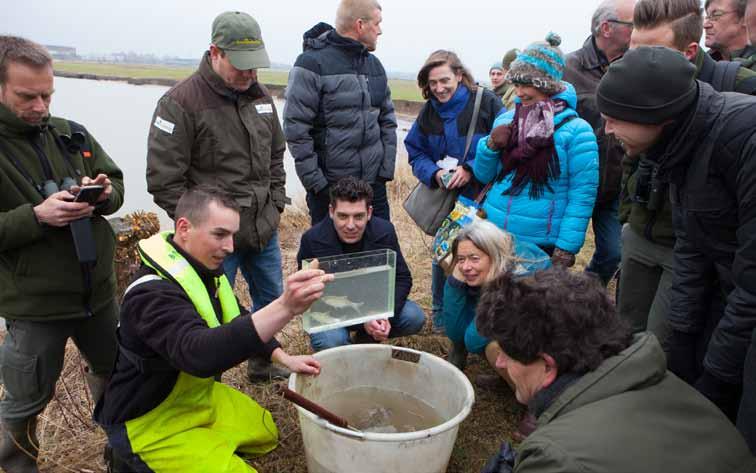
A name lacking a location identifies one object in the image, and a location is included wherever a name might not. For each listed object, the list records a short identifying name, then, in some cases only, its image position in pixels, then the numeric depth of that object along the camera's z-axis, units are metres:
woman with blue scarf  3.34
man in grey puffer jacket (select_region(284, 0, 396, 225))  3.43
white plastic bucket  1.90
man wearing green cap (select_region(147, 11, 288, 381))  2.71
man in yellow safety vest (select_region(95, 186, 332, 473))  1.73
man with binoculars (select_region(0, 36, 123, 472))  2.09
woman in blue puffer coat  2.74
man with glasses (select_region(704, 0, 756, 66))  2.91
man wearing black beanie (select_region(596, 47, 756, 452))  1.58
